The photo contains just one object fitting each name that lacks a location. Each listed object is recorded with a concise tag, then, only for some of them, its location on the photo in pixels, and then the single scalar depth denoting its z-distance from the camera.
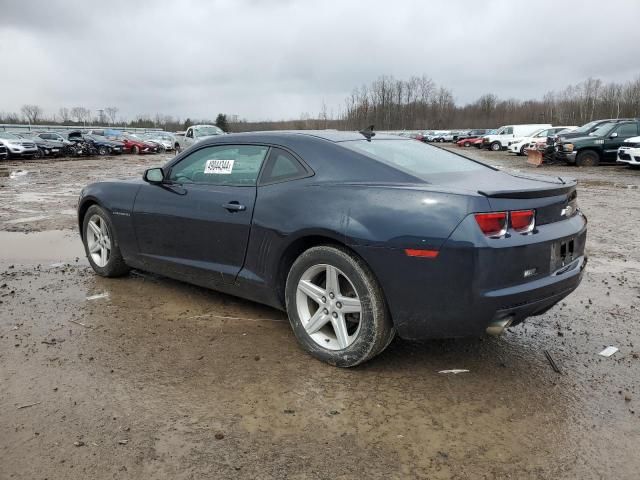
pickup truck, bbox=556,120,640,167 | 19.64
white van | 36.78
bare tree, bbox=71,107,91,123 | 113.02
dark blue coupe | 2.83
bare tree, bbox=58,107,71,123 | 110.55
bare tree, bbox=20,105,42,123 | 105.71
